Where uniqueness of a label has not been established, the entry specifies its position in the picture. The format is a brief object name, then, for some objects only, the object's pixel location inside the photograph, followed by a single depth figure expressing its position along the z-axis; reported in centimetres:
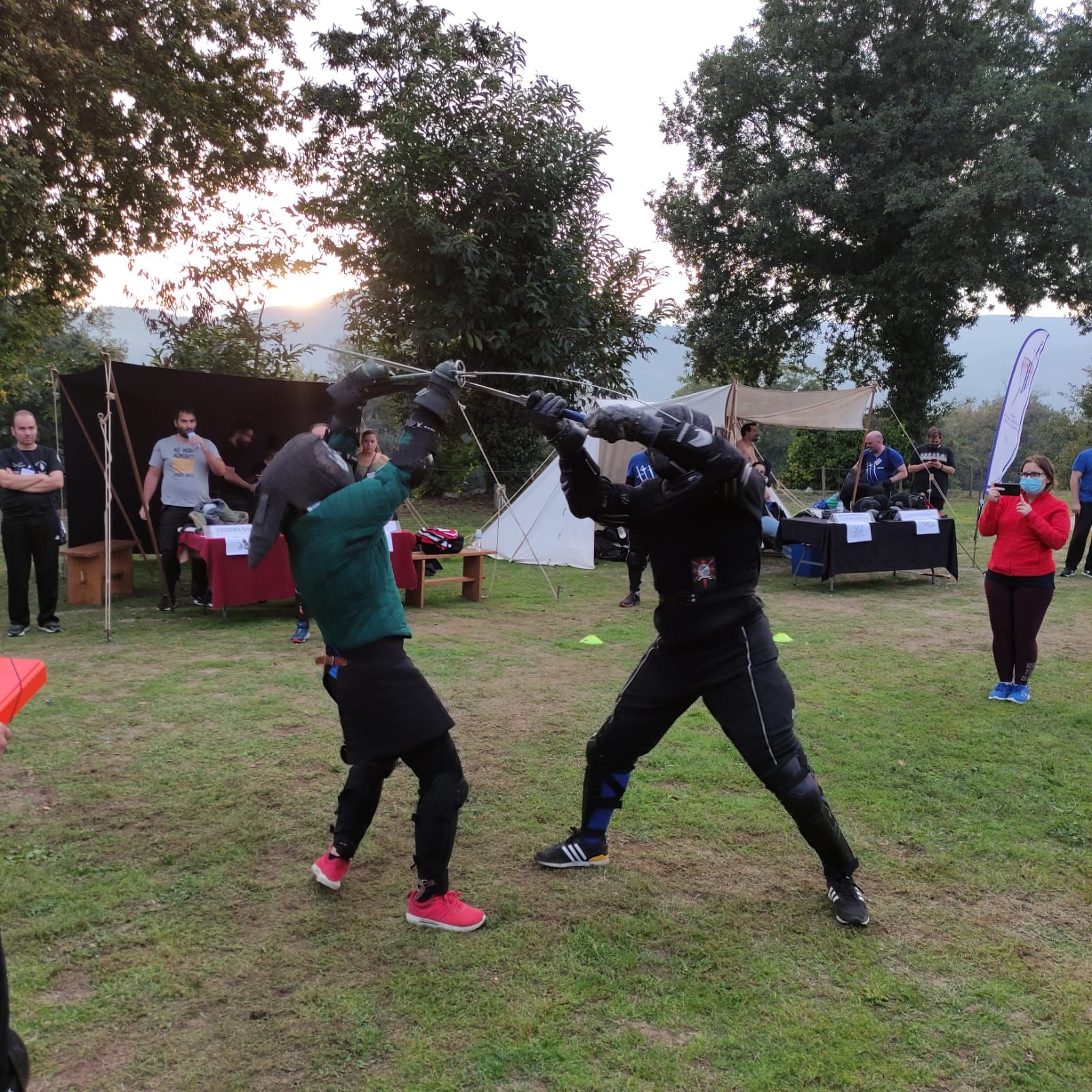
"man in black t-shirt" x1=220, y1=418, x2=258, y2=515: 1034
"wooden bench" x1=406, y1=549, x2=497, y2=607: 945
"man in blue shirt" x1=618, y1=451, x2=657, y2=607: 733
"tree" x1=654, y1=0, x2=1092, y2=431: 2102
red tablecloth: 820
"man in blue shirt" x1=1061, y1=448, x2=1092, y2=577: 1116
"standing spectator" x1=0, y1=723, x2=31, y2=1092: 143
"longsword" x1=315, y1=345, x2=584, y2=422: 318
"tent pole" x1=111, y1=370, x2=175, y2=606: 824
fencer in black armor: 302
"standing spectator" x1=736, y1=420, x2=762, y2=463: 1028
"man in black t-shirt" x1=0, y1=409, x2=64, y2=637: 740
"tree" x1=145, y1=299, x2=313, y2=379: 1514
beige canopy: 1296
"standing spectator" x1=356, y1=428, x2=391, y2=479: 849
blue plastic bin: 1100
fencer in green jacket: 293
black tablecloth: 1052
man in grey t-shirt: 877
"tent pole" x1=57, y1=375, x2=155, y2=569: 933
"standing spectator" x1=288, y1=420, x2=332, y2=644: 764
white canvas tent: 1241
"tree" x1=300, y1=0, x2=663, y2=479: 1628
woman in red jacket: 569
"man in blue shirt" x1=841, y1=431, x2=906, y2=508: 1172
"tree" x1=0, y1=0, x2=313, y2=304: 1325
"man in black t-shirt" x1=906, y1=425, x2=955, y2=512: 1205
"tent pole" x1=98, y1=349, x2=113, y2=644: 739
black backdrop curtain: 961
